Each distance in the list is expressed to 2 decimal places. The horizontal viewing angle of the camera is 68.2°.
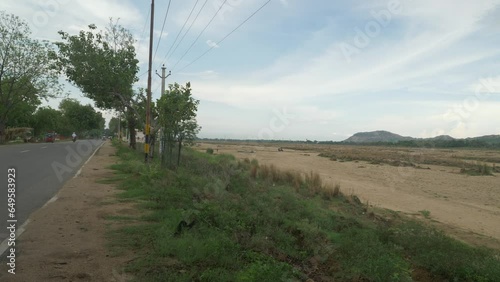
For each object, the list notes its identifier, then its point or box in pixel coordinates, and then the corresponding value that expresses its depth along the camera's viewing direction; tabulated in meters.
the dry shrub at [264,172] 18.82
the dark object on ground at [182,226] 6.41
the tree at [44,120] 66.25
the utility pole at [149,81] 19.30
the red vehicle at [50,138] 52.32
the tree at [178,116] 16.72
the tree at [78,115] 88.44
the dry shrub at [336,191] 15.32
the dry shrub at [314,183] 15.94
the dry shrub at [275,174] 18.42
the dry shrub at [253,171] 18.82
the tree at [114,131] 114.20
